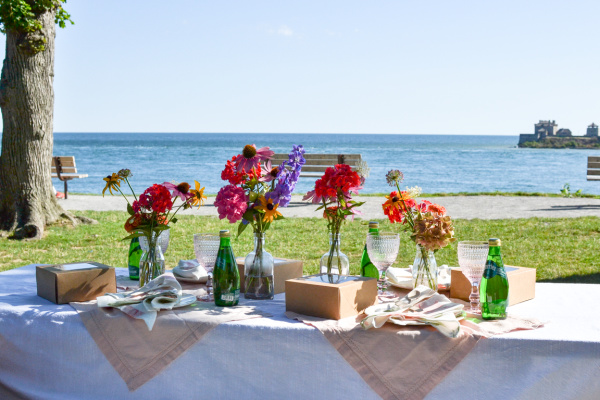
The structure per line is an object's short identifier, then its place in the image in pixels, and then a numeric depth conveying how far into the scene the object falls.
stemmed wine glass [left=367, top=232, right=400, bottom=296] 2.07
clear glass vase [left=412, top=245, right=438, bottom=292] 2.09
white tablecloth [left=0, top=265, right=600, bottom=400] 1.66
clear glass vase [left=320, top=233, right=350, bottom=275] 2.10
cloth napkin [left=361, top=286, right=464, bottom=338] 1.70
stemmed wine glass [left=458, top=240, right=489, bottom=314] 1.88
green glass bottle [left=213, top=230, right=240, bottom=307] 1.99
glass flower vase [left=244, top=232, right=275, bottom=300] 2.10
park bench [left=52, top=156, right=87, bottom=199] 12.23
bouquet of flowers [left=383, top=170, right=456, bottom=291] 1.98
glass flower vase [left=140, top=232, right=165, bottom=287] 2.23
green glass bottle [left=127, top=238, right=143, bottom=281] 2.48
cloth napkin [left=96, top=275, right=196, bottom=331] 1.89
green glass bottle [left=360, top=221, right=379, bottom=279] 2.29
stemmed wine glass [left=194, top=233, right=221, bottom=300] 2.09
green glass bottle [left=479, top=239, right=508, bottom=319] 1.84
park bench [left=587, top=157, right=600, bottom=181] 10.88
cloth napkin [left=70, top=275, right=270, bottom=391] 1.84
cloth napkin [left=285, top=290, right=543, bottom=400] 1.69
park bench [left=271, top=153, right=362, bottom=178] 11.06
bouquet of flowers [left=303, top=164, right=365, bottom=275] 2.02
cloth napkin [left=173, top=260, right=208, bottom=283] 2.39
